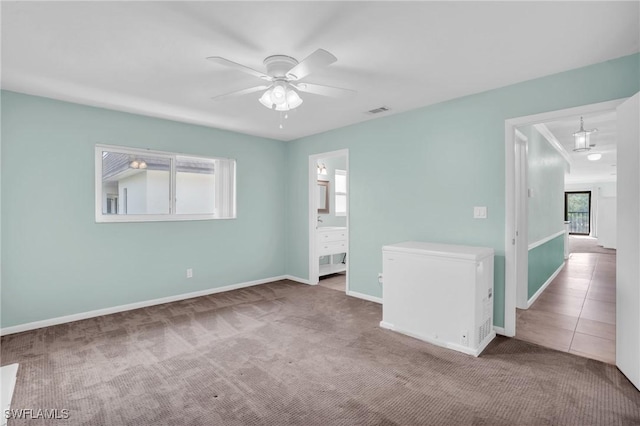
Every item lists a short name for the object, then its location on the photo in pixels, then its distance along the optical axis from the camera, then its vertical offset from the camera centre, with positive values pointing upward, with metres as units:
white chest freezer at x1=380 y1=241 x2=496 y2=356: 2.73 -0.78
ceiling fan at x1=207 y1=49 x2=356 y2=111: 2.21 +0.97
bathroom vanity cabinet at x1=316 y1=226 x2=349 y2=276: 5.45 -0.61
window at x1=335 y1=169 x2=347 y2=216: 6.72 +0.40
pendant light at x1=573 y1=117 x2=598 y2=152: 4.22 +0.97
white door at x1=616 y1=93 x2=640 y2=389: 2.17 -0.24
